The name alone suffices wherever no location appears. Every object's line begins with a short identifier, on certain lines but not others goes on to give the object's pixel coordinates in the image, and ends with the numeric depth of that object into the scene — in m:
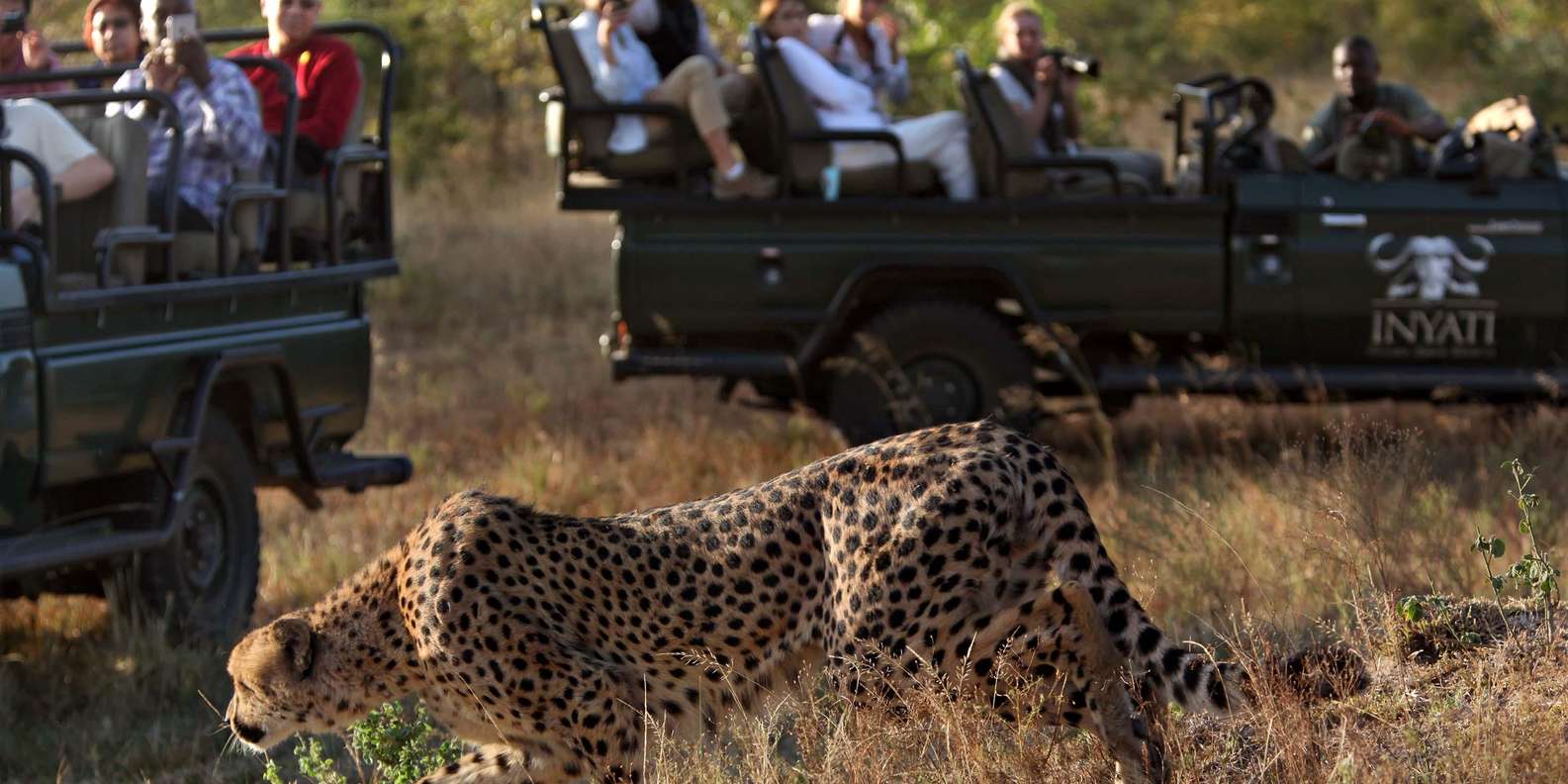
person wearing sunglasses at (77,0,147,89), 16.17
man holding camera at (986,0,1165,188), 19.17
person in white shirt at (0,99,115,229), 13.83
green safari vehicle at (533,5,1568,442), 17.83
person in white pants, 18.37
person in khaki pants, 18.19
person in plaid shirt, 14.84
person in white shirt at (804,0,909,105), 19.58
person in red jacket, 16.58
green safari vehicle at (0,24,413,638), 12.77
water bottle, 18.22
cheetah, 8.84
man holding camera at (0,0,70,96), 15.80
